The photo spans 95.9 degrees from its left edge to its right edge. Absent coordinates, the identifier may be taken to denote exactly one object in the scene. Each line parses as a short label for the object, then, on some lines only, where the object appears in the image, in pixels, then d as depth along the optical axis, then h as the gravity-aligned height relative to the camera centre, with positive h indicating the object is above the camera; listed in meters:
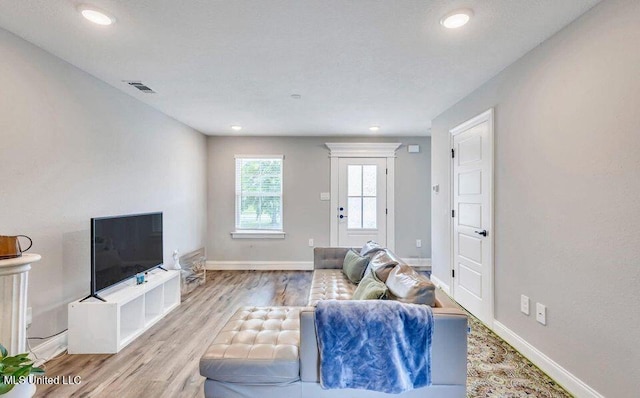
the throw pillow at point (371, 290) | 1.91 -0.62
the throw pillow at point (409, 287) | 1.73 -0.54
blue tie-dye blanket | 1.57 -0.80
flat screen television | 2.43 -0.43
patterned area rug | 1.86 -1.22
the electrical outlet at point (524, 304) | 2.25 -0.81
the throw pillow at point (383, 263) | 2.34 -0.53
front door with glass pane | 5.15 +0.02
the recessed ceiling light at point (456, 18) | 1.71 +1.13
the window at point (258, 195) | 5.18 +0.13
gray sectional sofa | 1.59 -0.92
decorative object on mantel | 1.73 -0.27
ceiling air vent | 2.79 +1.16
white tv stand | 2.34 -1.03
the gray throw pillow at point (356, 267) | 2.97 -0.68
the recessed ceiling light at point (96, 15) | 1.69 +1.14
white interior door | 2.73 -0.15
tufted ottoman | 1.59 -0.87
